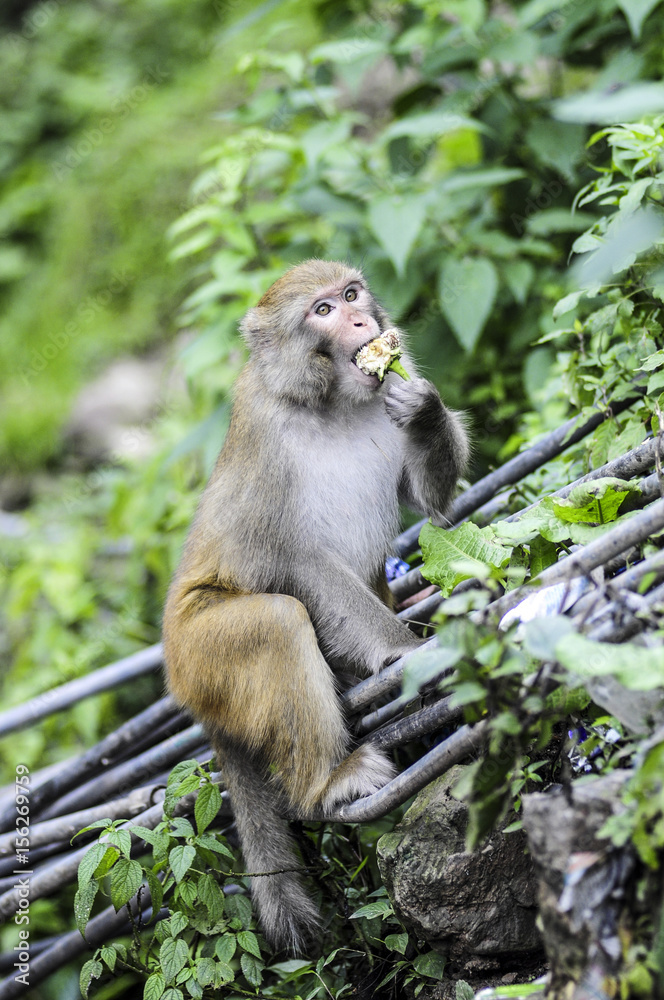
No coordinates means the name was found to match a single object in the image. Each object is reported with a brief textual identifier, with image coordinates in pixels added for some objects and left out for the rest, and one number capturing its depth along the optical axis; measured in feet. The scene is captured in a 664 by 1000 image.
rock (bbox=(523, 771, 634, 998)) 10.34
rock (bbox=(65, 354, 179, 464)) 59.21
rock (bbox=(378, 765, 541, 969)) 15.26
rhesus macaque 17.80
